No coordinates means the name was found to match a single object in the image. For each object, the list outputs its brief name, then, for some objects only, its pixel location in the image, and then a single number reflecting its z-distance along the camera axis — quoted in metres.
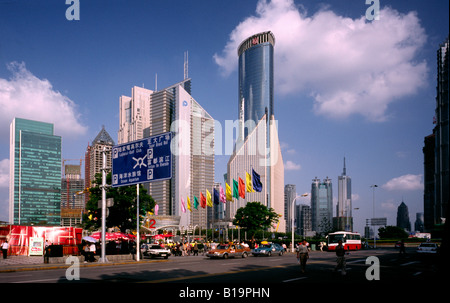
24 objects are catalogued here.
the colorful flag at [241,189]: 62.31
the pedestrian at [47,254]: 27.17
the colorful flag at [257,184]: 59.77
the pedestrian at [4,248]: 33.66
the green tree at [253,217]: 87.69
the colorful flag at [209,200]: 65.38
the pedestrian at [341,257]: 19.31
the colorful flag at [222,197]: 64.75
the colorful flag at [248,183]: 60.38
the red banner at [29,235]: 38.56
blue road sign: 28.88
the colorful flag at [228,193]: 64.39
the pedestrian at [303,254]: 20.67
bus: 55.00
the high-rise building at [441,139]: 157.00
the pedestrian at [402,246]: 37.21
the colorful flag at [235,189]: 63.74
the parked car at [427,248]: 37.47
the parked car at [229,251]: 37.62
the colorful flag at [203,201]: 68.73
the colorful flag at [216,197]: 64.88
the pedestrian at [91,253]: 29.56
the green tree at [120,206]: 48.03
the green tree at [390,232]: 131.57
